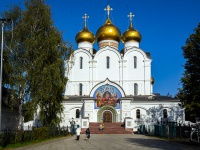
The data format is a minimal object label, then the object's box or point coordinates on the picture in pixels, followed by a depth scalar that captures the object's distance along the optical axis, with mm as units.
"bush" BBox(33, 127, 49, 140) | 16090
